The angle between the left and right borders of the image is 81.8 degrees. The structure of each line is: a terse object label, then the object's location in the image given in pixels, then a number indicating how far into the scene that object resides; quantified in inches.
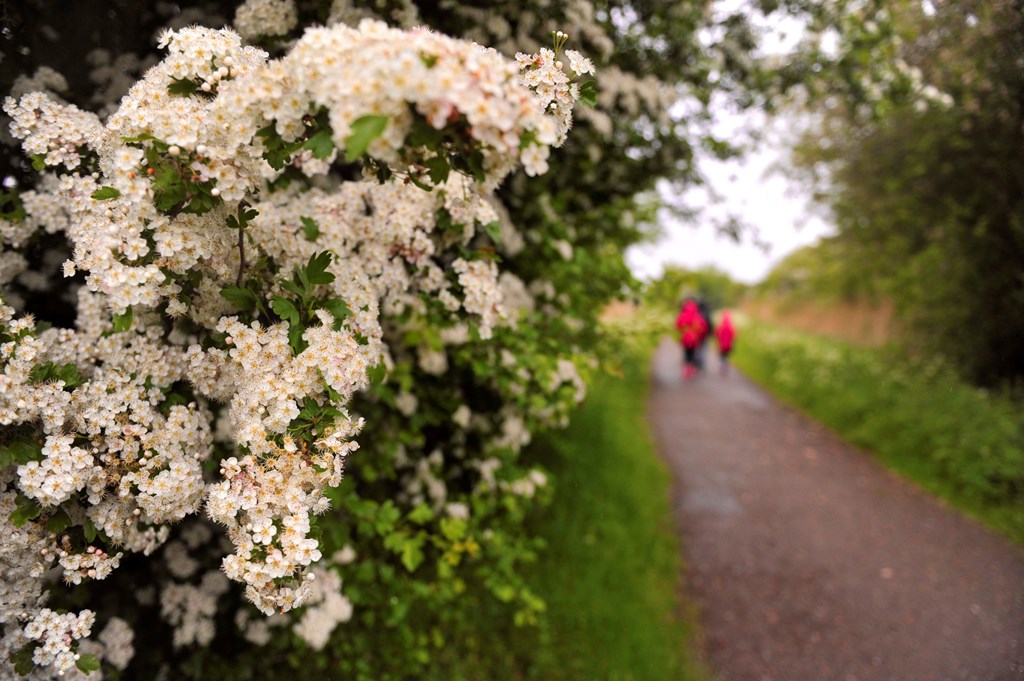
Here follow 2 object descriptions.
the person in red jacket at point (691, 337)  443.2
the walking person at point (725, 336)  610.2
